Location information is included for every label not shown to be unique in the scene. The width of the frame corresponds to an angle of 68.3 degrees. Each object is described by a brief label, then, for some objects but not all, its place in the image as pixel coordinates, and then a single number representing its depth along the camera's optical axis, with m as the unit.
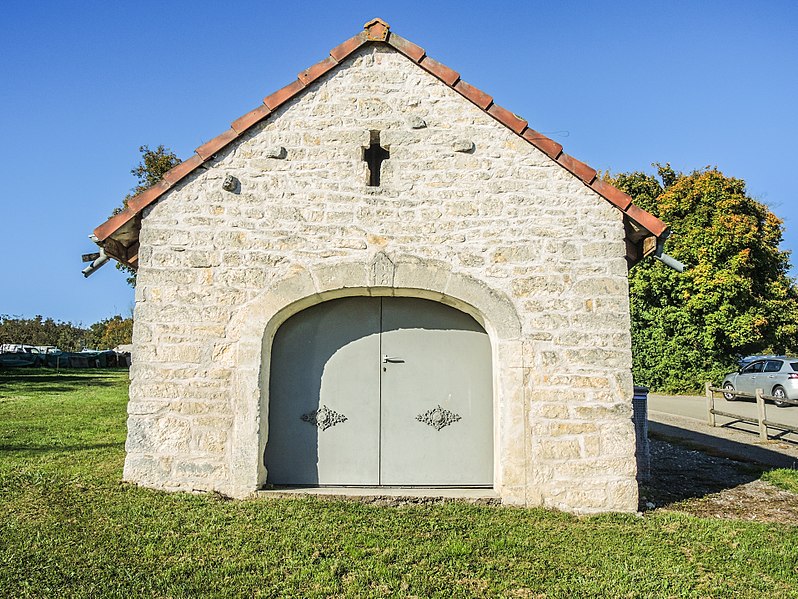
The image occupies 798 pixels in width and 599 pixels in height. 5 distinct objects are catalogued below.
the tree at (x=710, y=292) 21.36
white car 16.02
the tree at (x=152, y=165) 18.75
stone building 5.94
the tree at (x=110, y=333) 49.84
